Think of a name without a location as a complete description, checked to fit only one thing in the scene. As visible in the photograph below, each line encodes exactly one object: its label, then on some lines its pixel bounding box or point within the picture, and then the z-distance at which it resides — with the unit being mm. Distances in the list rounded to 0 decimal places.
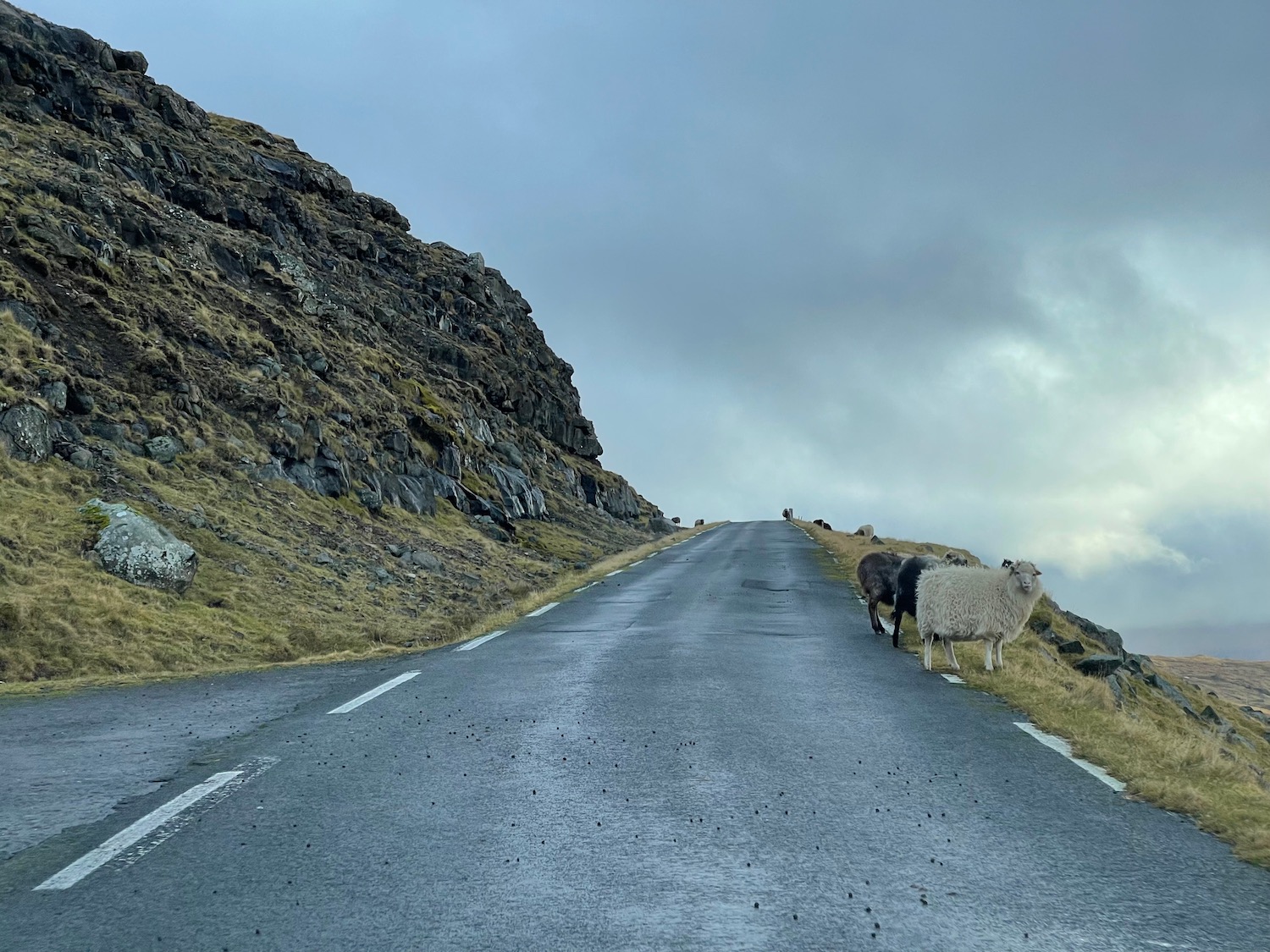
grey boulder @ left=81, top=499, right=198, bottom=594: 16406
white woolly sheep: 11688
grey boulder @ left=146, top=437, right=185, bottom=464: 23250
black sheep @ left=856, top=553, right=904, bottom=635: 15656
